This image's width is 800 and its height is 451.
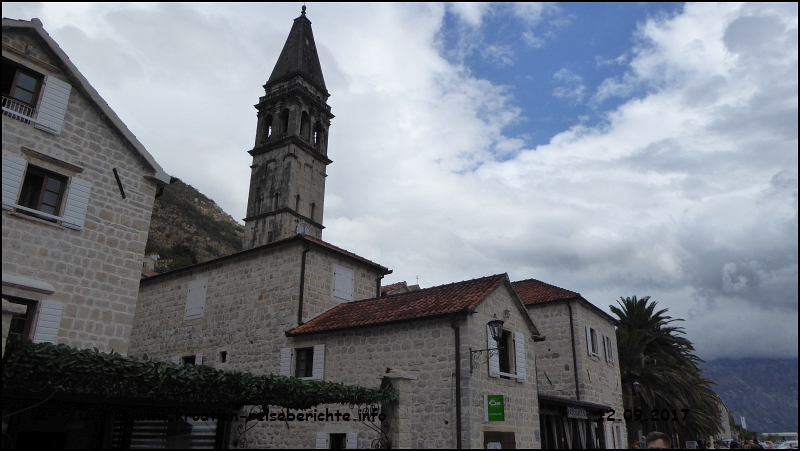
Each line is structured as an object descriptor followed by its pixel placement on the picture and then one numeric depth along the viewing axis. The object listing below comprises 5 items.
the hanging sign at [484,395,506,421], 14.48
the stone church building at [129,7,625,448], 14.59
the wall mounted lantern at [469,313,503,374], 14.25
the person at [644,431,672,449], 6.87
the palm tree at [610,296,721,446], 26.03
